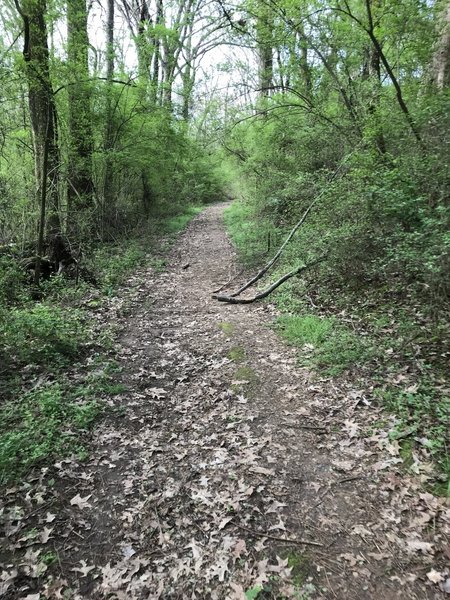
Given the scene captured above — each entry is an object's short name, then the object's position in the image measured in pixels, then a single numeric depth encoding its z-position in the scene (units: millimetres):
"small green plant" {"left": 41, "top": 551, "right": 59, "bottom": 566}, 2924
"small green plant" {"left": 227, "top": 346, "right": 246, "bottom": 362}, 5889
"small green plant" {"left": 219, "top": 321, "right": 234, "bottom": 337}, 6831
